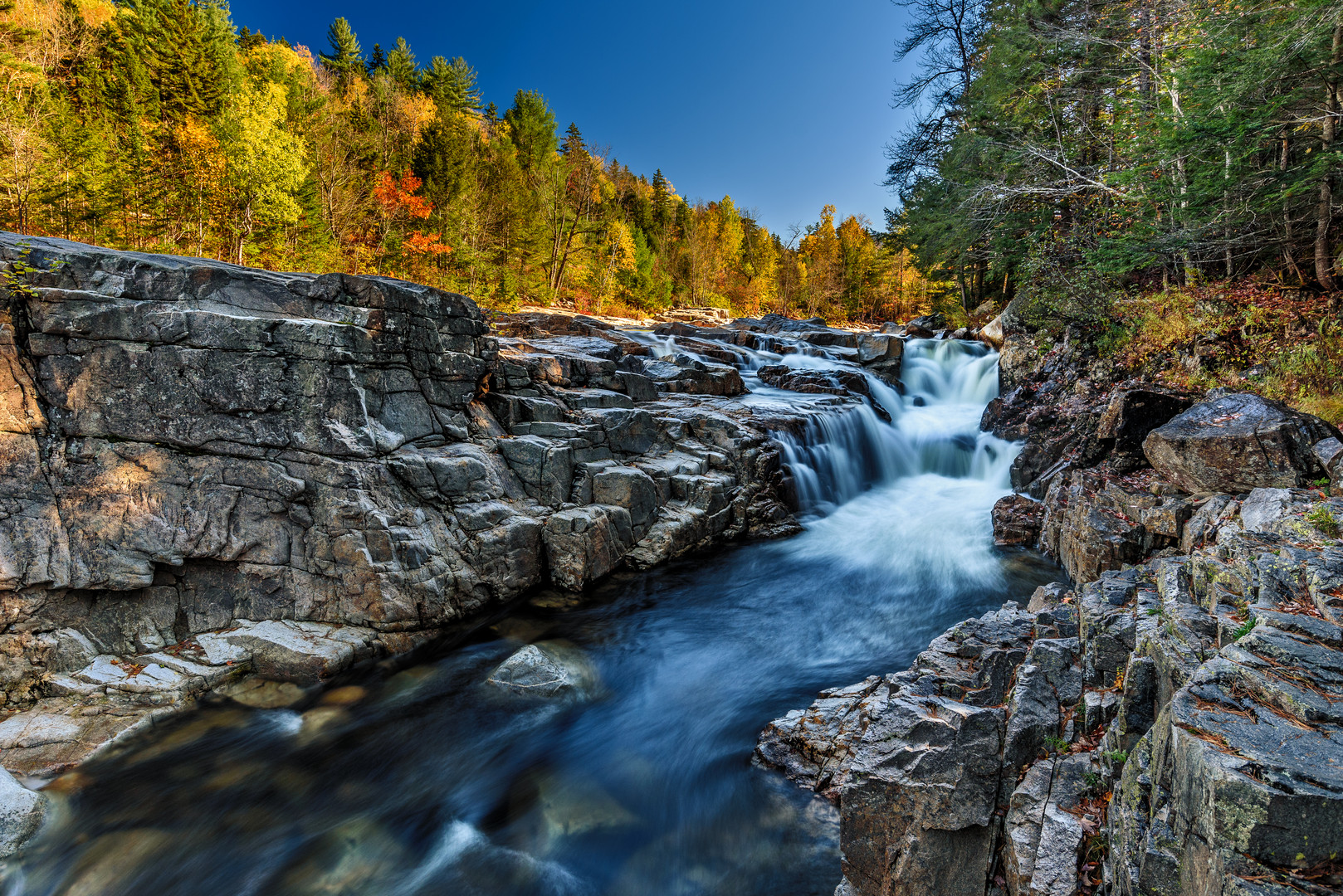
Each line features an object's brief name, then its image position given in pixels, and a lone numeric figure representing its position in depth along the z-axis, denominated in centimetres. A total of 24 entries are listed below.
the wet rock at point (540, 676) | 749
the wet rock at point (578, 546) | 954
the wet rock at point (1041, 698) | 405
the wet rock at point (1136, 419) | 922
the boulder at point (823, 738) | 558
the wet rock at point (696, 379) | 1725
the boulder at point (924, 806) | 381
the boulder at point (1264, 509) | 528
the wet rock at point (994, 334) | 2083
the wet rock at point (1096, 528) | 802
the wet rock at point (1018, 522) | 1081
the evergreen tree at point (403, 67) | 4300
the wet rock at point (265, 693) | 688
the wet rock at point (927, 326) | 2819
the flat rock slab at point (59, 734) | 574
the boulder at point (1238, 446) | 669
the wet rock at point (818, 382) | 1911
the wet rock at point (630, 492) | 1045
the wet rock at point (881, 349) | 2272
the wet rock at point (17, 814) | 500
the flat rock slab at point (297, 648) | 718
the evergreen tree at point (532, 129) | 4075
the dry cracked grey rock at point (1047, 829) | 325
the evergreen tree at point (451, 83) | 4369
